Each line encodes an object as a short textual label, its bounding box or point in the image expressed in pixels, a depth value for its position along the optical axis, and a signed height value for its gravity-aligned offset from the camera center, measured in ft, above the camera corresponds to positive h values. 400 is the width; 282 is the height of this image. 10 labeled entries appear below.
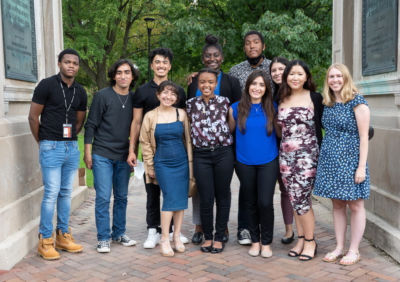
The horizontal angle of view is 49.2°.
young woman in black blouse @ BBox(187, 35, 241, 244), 15.35 +1.07
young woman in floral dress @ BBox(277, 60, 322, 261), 13.74 -0.95
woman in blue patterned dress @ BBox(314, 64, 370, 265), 12.80 -1.20
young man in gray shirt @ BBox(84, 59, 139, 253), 14.87 -0.85
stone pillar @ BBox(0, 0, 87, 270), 13.94 -2.02
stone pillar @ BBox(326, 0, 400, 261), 14.48 -1.54
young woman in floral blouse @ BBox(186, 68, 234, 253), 14.32 -1.41
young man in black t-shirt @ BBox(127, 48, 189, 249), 15.20 +0.43
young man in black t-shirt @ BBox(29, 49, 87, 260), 14.06 -0.57
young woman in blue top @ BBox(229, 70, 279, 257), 14.08 -1.33
